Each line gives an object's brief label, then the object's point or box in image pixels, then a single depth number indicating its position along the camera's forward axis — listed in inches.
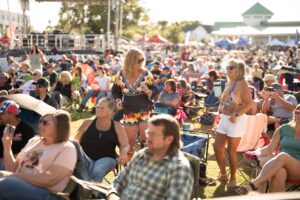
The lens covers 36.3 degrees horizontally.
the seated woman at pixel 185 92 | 433.4
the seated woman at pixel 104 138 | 192.7
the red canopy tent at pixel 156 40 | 1641.2
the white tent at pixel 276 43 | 2219.5
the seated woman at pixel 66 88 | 420.8
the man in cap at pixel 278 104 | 303.0
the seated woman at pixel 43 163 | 141.3
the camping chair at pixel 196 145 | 226.1
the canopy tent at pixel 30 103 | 197.9
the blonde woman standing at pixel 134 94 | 223.6
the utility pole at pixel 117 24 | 1095.6
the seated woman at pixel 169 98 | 327.6
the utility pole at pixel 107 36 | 1155.4
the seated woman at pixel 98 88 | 475.8
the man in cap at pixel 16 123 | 182.2
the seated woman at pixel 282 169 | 182.9
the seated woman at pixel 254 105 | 302.0
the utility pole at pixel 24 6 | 1058.5
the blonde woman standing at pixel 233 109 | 214.5
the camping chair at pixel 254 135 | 257.9
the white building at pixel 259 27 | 2793.1
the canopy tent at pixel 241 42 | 2008.4
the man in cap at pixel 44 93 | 269.4
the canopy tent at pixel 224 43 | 2031.7
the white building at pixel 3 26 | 1075.5
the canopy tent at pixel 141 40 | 1780.5
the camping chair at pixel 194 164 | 149.5
